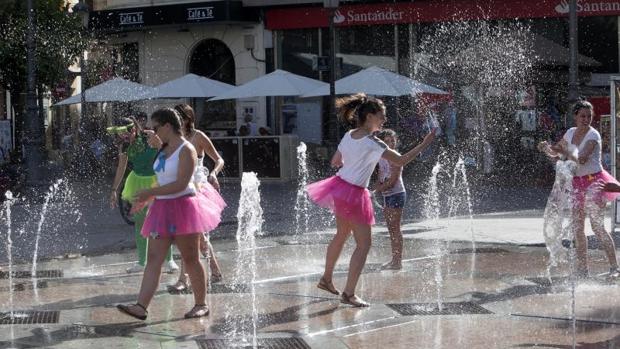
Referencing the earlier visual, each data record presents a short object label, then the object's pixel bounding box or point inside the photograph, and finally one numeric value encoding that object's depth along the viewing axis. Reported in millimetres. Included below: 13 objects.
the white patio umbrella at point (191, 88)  25078
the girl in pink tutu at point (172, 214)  7500
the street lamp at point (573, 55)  19188
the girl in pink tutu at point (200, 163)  8703
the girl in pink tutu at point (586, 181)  9195
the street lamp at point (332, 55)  21594
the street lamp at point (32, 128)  21734
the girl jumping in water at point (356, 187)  8172
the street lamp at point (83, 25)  25766
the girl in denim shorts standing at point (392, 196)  10195
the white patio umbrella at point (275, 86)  23938
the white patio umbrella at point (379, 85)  22312
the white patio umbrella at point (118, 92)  25297
